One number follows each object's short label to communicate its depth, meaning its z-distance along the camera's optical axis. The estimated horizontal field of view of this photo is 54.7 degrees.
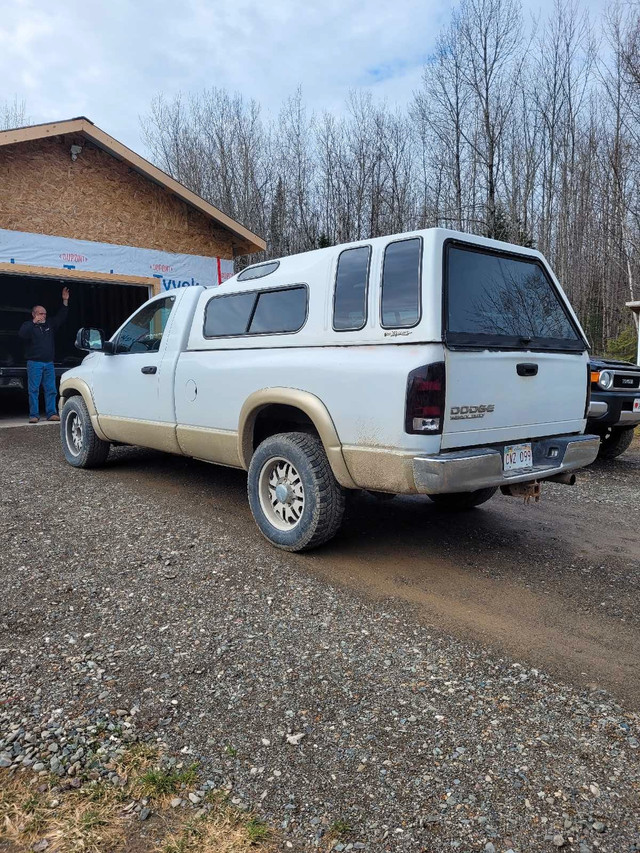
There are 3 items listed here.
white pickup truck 3.68
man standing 11.00
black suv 7.27
